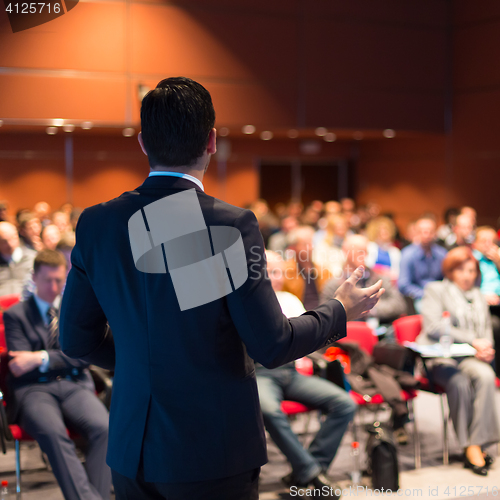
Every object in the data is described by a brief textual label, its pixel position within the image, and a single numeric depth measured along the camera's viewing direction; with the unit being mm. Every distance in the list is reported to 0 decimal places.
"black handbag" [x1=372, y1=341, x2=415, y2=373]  3957
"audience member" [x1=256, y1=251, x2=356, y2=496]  3287
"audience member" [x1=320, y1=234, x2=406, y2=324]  4785
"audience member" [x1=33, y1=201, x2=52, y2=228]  8227
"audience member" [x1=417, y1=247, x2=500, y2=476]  3871
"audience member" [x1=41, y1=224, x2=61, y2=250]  5566
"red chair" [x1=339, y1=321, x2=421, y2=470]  3740
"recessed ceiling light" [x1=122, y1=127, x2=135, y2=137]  8933
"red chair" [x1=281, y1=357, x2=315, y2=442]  3547
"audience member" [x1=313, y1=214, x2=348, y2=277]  5766
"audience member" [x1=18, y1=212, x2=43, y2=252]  5820
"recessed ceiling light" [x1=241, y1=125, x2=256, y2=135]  9244
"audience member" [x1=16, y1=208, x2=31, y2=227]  6304
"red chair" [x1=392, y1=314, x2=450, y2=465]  3920
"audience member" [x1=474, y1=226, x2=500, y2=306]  5566
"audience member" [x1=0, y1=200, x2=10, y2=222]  6239
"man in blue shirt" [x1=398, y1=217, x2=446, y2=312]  6082
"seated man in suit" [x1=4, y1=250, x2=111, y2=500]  2914
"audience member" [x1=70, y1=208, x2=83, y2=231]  6649
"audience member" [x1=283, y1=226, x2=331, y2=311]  4695
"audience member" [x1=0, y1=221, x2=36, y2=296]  5148
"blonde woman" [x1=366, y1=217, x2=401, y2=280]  6414
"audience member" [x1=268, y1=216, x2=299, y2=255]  7150
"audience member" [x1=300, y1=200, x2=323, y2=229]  9555
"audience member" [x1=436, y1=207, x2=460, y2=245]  8424
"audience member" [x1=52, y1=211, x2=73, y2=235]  6453
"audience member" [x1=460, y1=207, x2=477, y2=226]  7082
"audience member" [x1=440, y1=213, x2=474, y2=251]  6664
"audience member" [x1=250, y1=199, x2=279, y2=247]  7664
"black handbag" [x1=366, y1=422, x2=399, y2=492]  3498
